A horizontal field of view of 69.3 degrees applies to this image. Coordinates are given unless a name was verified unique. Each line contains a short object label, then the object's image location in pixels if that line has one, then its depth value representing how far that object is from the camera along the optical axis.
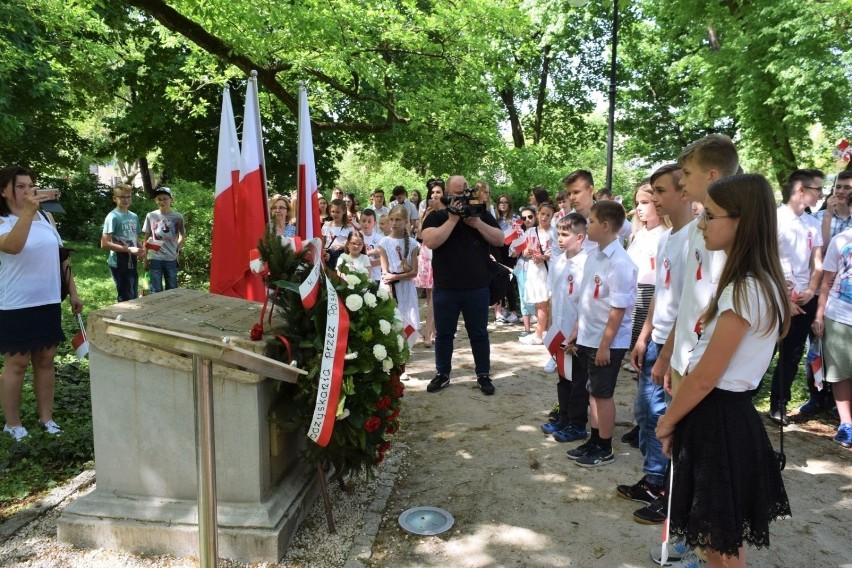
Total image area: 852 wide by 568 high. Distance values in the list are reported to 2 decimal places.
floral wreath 3.13
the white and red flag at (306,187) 4.31
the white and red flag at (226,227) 4.30
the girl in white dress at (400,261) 6.84
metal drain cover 3.38
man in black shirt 5.58
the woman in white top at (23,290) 4.20
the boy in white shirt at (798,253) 5.12
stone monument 3.04
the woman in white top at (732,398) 2.19
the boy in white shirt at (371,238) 7.24
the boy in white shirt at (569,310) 4.62
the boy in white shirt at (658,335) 3.33
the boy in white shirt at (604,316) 3.96
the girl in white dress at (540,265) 7.73
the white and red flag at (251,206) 4.35
